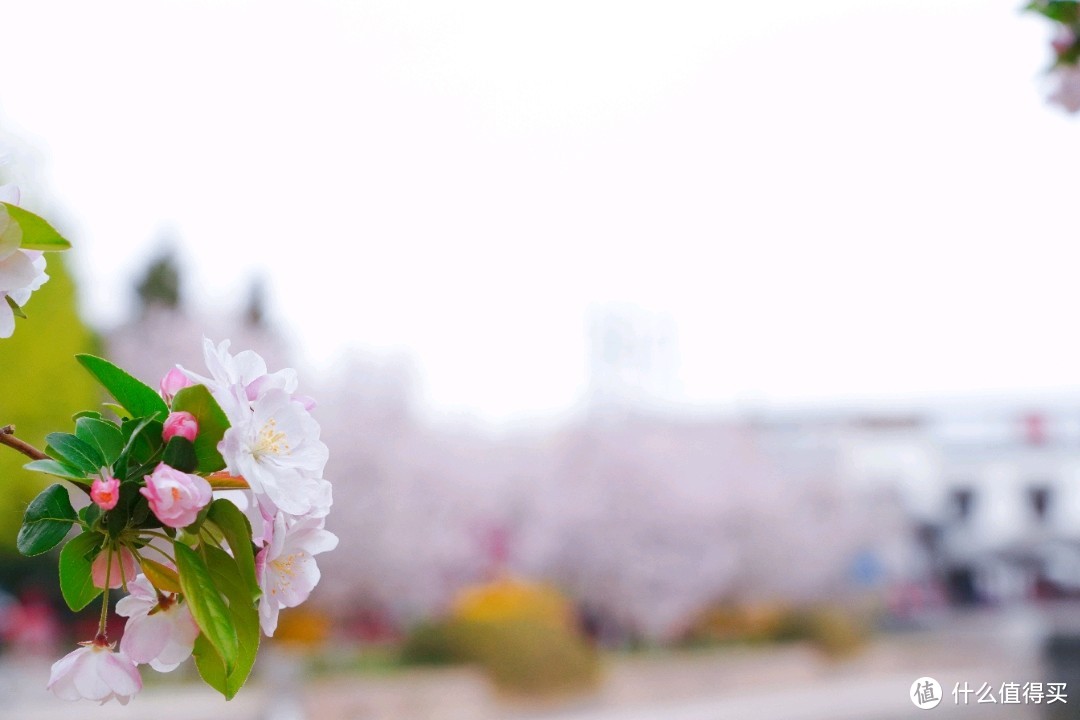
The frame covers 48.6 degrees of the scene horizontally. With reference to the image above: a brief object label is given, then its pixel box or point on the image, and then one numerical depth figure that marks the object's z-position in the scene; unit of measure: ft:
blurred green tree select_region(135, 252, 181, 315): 59.67
